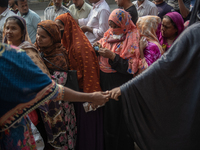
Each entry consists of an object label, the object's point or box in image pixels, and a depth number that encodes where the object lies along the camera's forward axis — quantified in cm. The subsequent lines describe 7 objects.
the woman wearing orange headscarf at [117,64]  256
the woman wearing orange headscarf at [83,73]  251
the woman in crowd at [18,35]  219
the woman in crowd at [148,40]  263
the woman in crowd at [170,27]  295
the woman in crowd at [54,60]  232
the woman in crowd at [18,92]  123
